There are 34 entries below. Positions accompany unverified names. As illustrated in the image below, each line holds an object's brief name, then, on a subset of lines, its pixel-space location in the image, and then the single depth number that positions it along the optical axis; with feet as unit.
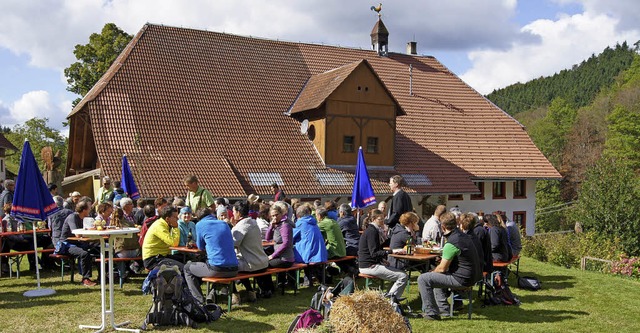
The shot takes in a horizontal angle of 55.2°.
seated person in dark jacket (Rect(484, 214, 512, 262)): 35.45
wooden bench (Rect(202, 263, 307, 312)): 29.03
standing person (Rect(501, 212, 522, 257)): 38.91
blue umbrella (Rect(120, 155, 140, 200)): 51.72
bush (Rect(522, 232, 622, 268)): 60.59
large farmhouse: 73.51
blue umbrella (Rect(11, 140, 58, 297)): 32.32
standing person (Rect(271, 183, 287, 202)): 54.08
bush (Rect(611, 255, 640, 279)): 56.85
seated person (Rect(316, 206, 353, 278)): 37.04
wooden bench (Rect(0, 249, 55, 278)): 37.24
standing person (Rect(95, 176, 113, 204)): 47.29
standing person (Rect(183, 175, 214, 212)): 38.75
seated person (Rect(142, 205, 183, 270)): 30.32
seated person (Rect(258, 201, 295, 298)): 33.32
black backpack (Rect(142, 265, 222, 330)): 26.37
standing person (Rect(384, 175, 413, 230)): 36.58
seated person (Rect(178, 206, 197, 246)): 33.12
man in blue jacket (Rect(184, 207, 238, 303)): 28.89
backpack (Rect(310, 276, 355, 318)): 22.57
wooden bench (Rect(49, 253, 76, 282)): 36.69
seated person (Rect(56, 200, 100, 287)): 36.17
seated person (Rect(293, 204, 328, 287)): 34.47
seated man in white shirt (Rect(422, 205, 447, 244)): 37.11
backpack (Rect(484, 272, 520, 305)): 32.78
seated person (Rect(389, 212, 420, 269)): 32.12
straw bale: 19.61
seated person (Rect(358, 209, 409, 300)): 29.96
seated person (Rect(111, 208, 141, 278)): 34.73
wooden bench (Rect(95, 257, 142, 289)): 34.58
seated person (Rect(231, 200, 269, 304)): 30.81
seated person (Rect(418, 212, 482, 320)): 28.50
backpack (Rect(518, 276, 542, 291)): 37.78
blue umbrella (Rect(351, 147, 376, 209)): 46.52
